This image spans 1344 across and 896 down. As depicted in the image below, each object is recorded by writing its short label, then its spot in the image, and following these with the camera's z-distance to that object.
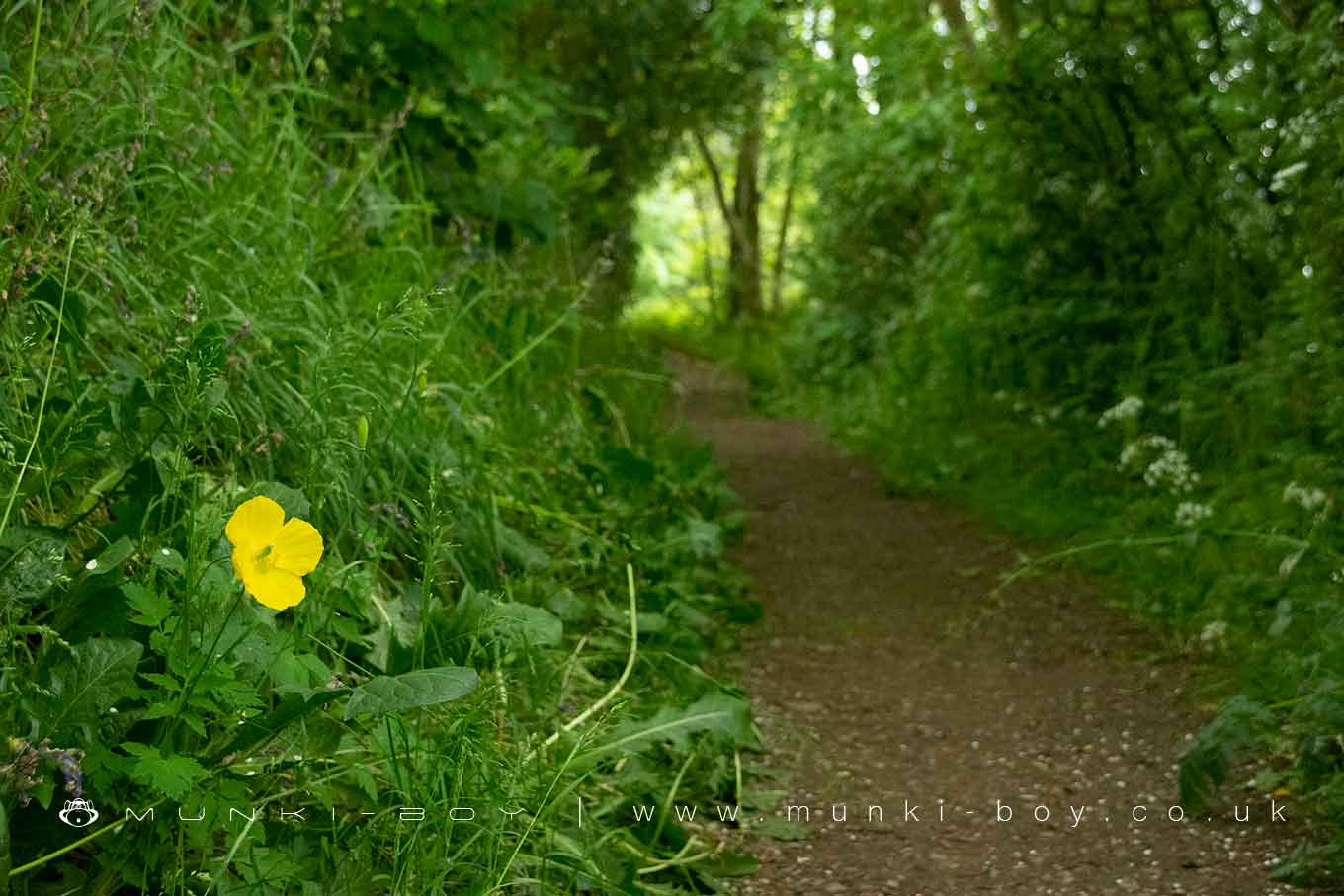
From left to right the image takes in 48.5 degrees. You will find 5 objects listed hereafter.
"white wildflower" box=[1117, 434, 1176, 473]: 4.66
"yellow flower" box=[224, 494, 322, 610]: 1.67
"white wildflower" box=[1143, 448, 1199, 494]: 4.46
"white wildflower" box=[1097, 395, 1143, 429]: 5.12
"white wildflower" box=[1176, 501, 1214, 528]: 4.09
